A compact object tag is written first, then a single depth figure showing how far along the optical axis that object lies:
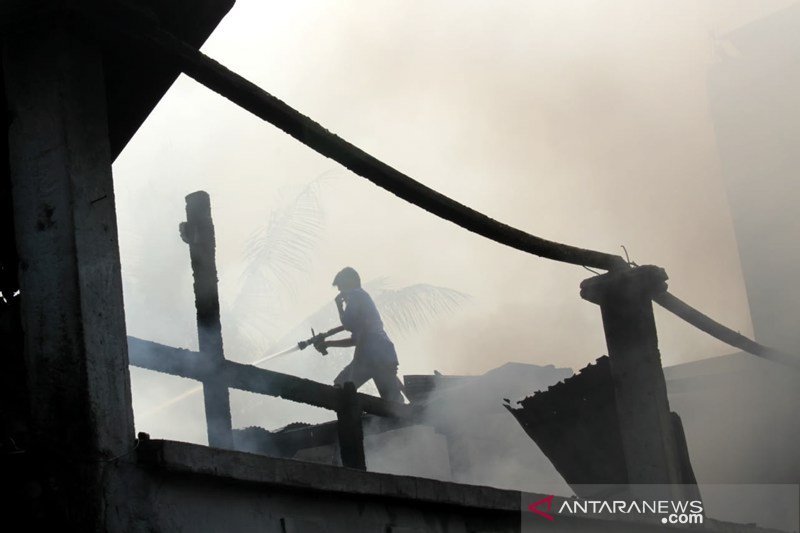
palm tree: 26.62
